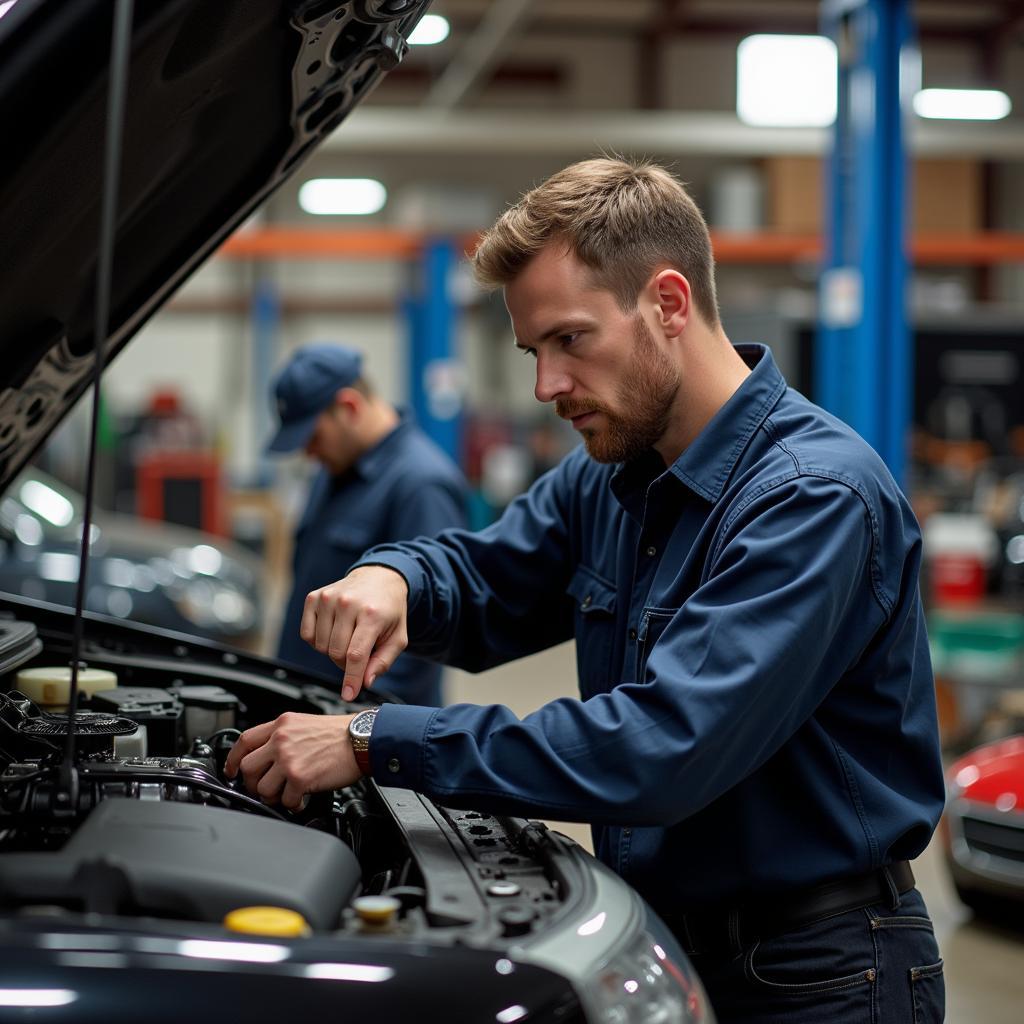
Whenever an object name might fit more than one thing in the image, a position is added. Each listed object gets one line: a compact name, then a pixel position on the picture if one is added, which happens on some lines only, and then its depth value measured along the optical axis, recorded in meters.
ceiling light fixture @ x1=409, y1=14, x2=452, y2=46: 9.84
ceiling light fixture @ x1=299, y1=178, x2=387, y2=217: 16.33
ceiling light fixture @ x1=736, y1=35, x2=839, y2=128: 10.40
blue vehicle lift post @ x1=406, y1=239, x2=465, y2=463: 10.48
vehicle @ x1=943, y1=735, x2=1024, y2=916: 3.64
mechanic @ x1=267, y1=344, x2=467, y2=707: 3.21
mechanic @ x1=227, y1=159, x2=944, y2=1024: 1.28
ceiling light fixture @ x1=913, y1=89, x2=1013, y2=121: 11.07
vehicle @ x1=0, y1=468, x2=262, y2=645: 5.03
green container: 5.45
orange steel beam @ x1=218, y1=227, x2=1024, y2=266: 10.69
